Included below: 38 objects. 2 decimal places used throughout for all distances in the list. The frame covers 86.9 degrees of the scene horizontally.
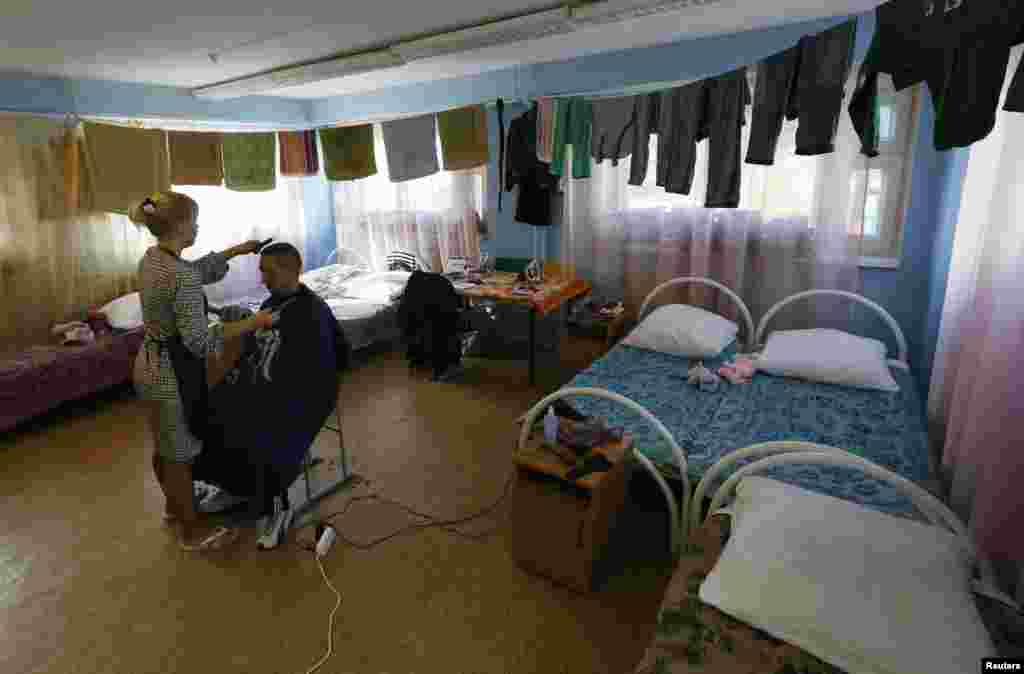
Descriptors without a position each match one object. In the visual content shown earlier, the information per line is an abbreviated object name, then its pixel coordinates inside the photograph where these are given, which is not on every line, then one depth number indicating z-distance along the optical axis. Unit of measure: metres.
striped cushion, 5.73
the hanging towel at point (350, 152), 4.52
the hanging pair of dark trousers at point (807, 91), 2.15
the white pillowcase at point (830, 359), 2.88
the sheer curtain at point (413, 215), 5.32
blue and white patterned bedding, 2.16
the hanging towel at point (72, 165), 4.17
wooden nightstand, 2.03
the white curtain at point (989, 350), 1.65
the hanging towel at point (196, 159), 4.33
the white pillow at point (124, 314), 4.23
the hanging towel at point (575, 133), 3.65
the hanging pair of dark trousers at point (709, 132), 2.72
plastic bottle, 2.18
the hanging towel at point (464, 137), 4.10
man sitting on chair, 2.40
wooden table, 3.97
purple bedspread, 3.48
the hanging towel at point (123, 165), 4.11
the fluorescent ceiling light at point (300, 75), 3.63
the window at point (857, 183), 3.35
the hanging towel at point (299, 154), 4.74
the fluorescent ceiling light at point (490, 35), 2.90
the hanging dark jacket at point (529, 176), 4.15
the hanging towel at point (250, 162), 4.59
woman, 2.14
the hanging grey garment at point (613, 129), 3.37
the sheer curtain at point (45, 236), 3.95
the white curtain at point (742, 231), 3.51
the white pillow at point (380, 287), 5.12
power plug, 2.38
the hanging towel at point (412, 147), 4.32
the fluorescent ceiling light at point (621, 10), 2.65
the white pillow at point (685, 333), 3.37
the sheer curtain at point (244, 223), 5.22
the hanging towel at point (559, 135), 3.75
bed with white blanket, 4.80
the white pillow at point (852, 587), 1.19
